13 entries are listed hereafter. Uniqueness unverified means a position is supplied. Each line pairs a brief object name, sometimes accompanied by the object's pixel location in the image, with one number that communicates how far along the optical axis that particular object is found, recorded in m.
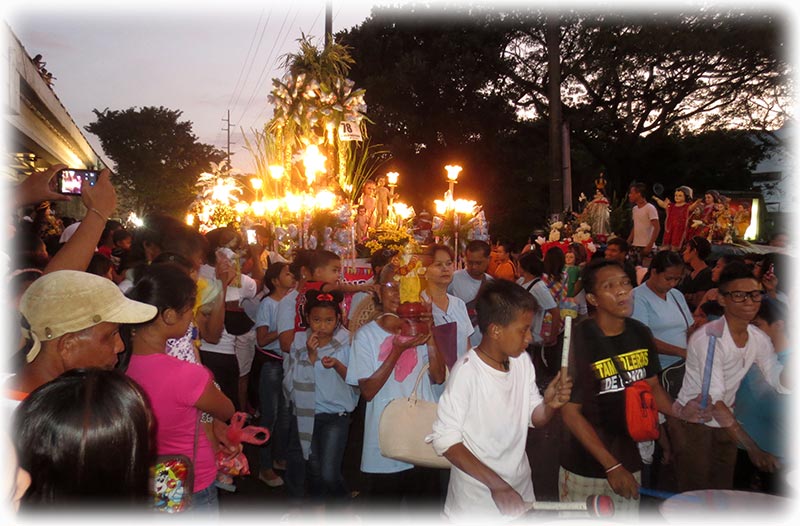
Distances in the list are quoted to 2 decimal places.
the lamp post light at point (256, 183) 11.16
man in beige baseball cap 2.35
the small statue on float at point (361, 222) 12.04
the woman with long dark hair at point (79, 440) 1.68
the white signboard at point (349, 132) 9.86
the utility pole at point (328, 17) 18.25
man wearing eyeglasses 3.96
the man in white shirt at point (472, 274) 6.66
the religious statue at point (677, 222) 11.12
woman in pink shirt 2.76
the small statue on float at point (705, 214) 10.60
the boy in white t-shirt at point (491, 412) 2.87
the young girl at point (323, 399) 4.39
